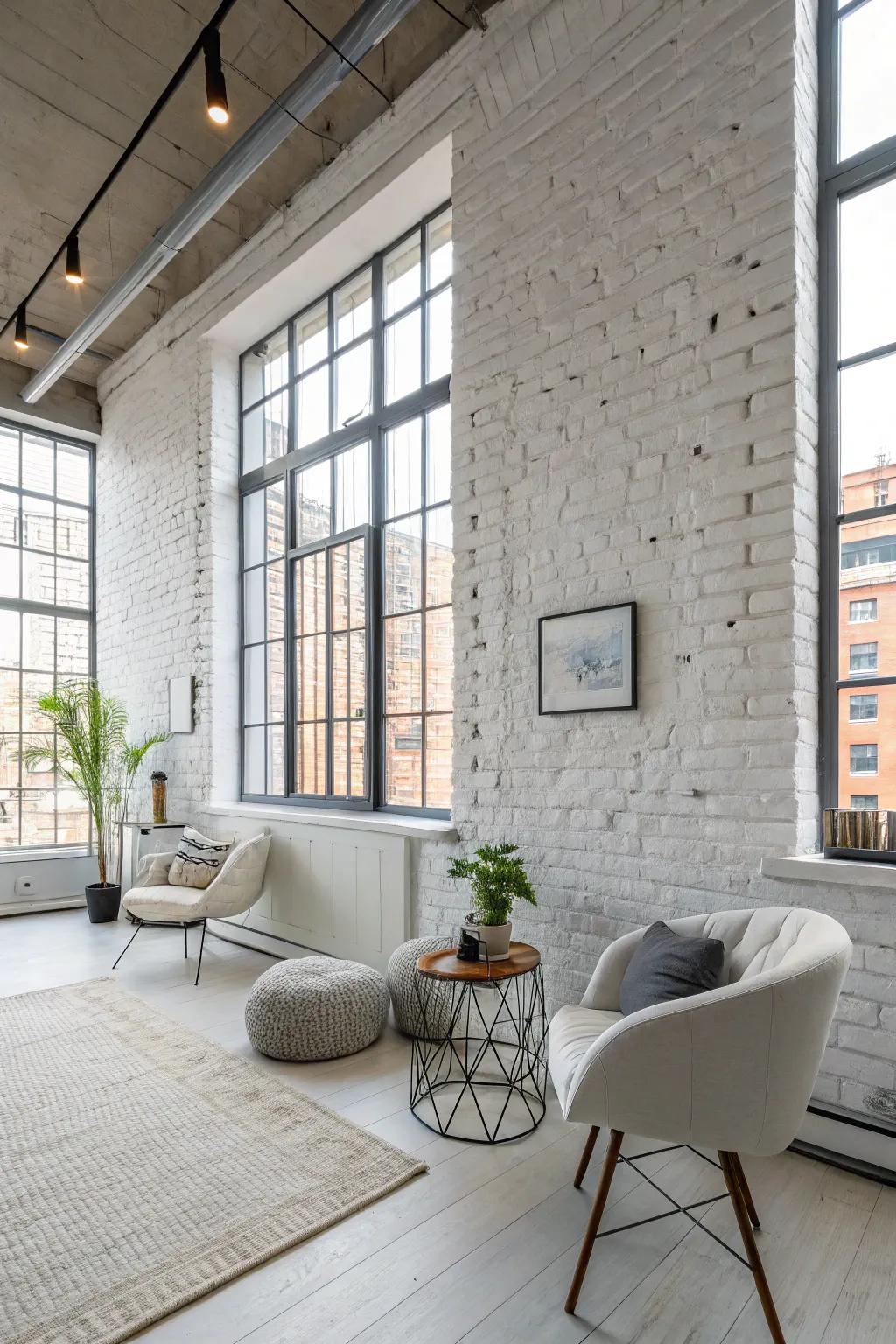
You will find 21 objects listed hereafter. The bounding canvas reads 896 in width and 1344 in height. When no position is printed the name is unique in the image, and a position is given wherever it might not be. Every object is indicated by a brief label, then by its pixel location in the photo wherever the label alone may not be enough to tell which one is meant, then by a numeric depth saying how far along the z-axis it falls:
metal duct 3.10
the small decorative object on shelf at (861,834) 2.23
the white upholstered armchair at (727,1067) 1.56
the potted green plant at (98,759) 5.64
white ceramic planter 2.63
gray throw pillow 2.02
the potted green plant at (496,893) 2.64
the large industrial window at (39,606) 6.34
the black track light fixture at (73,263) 4.06
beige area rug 1.77
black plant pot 5.53
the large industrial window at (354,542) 4.14
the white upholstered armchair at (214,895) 4.21
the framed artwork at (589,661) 2.81
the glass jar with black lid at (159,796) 5.58
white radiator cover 3.73
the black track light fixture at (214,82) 2.79
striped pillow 4.54
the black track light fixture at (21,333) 4.64
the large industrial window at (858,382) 2.44
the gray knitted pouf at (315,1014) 2.98
